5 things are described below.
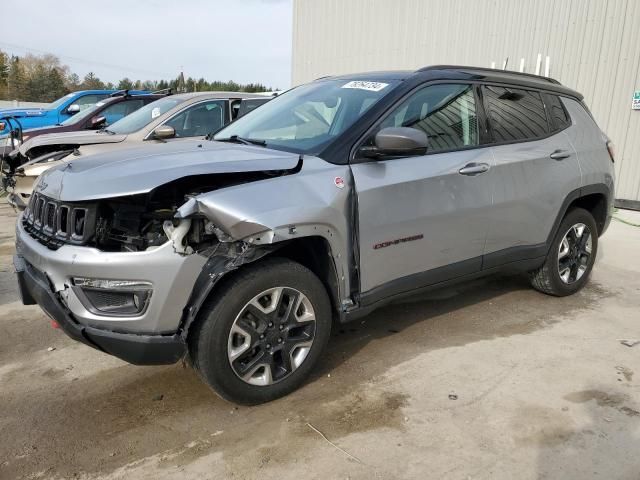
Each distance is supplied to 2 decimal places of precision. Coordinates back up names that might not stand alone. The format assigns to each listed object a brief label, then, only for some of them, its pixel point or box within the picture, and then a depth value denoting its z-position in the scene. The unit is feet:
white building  29.48
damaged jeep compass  8.47
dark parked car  27.91
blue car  36.81
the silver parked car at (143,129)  20.26
